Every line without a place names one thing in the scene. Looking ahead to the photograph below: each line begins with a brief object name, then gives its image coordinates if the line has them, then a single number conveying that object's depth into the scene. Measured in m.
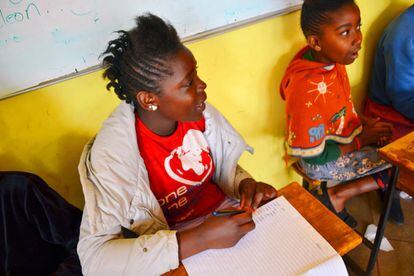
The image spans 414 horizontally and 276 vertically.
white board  0.91
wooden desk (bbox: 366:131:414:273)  1.00
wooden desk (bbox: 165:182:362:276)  0.76
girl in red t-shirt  0.79
